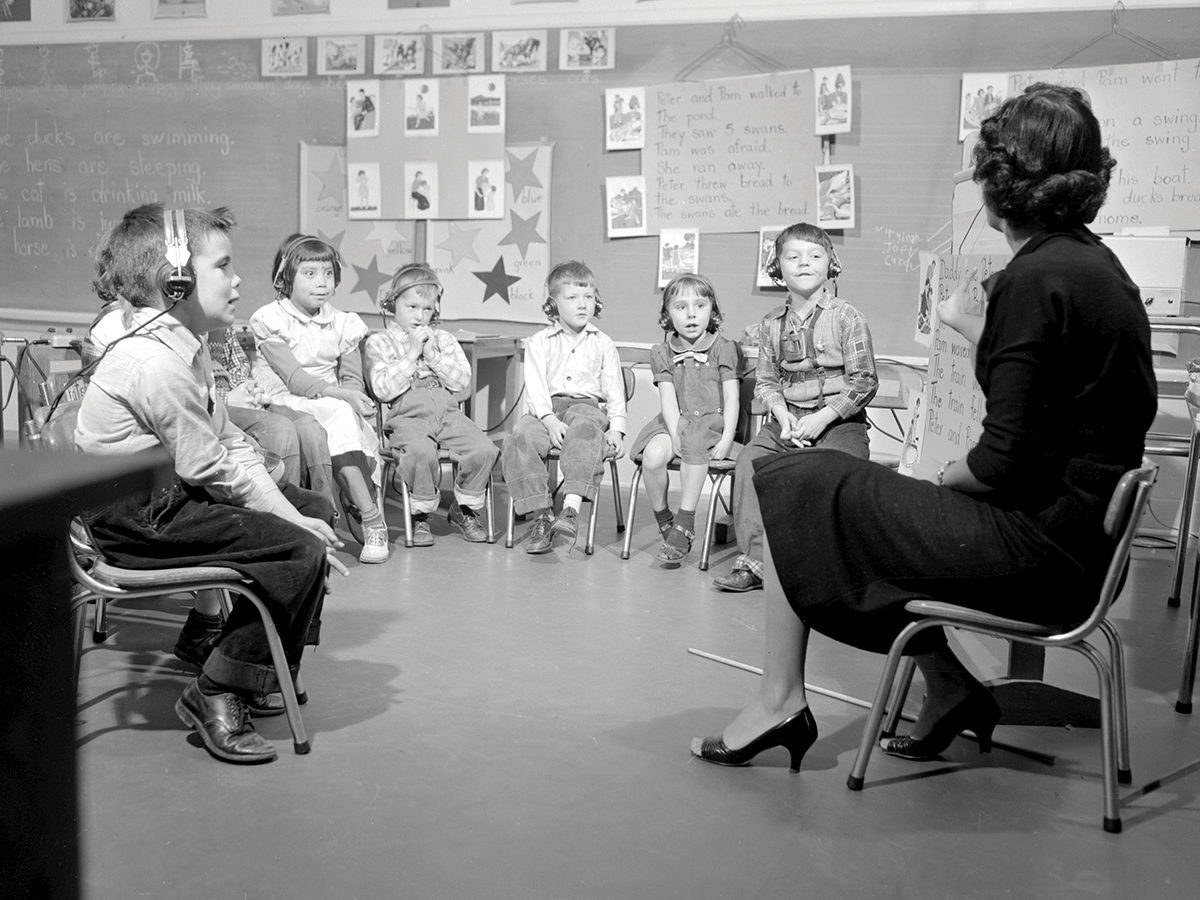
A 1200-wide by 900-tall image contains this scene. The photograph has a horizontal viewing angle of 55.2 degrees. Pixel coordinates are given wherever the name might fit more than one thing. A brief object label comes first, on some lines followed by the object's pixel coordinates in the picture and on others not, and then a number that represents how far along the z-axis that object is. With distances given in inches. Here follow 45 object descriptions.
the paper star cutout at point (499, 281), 220.7
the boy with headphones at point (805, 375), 154.6
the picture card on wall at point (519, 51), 215.6
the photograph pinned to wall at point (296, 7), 227.3
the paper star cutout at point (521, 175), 217.6
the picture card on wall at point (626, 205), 211.8
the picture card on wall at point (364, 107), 225.5
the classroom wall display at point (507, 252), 217.9
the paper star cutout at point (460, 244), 222.2
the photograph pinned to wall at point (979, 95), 190.2
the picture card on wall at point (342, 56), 226.1
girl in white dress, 161.2
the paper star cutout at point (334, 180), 228.4
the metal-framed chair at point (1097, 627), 77.6
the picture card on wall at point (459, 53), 219.3
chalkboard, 232.7
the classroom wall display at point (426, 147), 220.8
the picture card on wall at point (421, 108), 222.4
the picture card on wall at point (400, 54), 222.8
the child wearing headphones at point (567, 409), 166.4
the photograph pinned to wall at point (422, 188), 223.5
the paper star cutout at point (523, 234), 218.5
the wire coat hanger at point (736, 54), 202.5
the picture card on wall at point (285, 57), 229.1
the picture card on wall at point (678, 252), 209.5
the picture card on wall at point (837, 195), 199.3
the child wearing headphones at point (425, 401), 170.1
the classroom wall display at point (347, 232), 225.9
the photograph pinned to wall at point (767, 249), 203.9
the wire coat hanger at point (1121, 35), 182.7
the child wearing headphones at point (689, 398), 166.7
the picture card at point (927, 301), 127.3
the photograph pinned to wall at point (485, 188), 219.8
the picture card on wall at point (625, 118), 210.2
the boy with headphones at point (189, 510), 91.7
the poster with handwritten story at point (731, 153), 201.2
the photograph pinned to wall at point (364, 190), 225.9
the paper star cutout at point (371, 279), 226.5
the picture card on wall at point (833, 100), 197.8
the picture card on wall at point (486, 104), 218.4
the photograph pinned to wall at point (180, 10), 235.3
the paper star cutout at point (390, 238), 225.8
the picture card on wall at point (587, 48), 211.2
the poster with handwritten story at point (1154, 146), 177.2
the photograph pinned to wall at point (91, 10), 241.0
